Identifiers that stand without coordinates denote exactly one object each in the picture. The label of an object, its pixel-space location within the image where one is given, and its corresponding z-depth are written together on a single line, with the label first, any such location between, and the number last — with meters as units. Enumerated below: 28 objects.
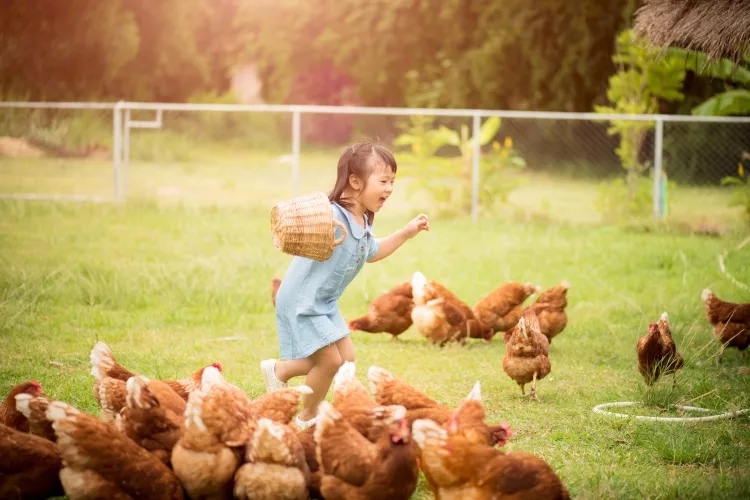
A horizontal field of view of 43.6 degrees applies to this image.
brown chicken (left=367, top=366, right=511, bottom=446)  4.54
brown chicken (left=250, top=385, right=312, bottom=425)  4.34
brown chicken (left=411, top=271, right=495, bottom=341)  7.86
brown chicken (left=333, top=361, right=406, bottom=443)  4.13
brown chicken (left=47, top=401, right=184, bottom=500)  3.79
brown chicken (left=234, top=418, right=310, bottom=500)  3.86
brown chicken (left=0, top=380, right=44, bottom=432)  4.57
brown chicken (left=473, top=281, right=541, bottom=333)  8.02
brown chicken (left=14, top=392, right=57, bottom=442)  4.24
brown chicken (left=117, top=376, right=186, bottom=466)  4.07
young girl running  5.21
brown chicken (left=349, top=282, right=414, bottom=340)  7.93
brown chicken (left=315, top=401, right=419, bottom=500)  3.87
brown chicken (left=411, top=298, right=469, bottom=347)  7.76
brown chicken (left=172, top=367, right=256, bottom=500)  3.91
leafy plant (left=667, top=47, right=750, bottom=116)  12.45
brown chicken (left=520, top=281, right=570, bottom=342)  7.52
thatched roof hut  7.29
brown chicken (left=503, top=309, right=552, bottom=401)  6.10
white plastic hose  5.41
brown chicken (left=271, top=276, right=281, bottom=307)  8.49
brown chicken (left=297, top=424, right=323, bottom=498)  4.06
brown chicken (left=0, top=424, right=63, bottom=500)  3.92
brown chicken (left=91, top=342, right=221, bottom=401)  4.79
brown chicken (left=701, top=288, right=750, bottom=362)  7.29
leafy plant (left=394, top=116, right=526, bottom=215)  15.09
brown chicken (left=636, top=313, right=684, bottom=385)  6.12
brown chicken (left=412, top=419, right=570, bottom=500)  3.84
